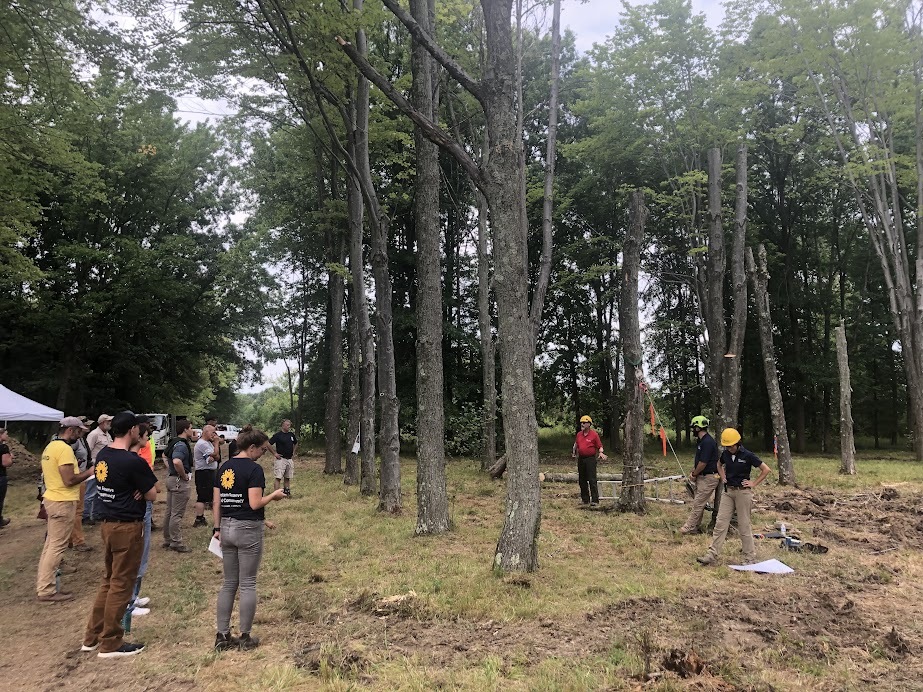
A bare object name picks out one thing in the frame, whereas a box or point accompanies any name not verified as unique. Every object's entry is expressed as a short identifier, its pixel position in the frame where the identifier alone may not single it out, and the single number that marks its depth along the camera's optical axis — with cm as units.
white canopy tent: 1289
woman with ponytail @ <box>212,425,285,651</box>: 464
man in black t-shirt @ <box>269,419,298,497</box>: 1331
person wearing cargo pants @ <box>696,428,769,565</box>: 745
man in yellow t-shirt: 628
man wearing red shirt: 1169
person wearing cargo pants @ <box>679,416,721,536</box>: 866
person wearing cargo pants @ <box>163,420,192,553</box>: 832
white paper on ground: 691
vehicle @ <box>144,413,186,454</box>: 2342
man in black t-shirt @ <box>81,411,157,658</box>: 469
